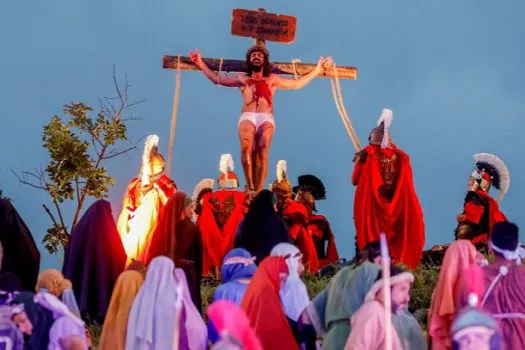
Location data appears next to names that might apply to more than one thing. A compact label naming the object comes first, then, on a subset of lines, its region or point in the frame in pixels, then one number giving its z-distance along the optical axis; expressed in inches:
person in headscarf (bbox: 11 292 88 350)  344.2
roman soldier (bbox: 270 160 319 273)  621.0
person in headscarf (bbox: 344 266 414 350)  313.7
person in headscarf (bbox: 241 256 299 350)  358.0
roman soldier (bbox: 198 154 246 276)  627.8
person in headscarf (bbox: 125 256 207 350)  356.2
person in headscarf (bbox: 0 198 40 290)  463.5
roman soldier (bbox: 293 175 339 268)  660.7
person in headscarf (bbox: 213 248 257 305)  409.4
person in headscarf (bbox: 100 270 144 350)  366.3
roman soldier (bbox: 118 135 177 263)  604.7
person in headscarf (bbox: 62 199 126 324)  506.9
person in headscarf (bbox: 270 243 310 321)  404.2
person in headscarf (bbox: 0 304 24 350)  349.4
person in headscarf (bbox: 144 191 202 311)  479.5
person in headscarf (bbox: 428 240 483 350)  344.9
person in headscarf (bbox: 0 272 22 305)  359.2
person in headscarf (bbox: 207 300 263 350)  297.1
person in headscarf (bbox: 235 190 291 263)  510.9
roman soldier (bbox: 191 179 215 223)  676.1
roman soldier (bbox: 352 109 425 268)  586.2
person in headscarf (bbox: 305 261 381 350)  329.7
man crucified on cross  650.2
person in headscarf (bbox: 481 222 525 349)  345.4
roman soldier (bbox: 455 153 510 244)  597.3
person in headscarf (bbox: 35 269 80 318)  374.3
